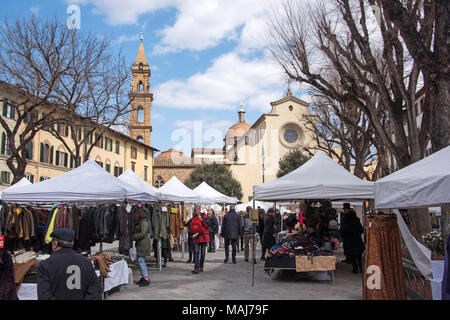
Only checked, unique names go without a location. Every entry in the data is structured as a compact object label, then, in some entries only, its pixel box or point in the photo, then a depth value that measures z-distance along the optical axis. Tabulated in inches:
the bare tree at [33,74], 722.8
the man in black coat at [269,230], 509.4
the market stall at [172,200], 462.6
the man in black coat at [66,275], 142.6
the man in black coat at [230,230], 532.1
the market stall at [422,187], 195.3
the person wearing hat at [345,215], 426.3
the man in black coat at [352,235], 419.8
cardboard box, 362.9
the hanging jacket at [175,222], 535.6
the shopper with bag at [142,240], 353.1
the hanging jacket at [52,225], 349.7
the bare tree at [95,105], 824.9
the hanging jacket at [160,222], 458.3
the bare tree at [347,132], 792.3
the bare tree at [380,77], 442.9
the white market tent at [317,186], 374.6
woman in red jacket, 419.5
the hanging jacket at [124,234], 374.9
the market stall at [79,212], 346.6
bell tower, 2352.4
